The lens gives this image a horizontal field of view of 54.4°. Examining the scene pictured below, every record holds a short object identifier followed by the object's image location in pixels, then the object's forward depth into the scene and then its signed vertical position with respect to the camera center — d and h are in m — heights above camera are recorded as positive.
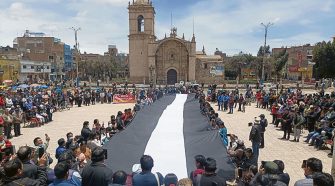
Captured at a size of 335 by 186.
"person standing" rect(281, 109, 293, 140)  15.15 -2.07
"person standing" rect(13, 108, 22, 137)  16.58 -2.17
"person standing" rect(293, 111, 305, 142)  14.56 -2.01
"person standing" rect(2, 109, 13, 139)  15.74 -2.10
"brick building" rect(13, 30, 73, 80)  84.62 +8.46
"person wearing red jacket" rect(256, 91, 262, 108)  28.41 -1.51
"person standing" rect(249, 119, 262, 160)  11.16 -1.97
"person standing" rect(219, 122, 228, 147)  10.59 -1.78
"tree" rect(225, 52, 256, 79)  92.62 +4.62
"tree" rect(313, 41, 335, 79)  49.75 +3.14
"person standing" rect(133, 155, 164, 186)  5.31 -1.58
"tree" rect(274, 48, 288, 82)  85.04 +4.38
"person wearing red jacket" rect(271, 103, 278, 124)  19.12 -1.82
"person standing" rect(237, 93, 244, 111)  26.01 -1.69
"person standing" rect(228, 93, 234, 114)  24.88 -1.96
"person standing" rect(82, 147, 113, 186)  5.35 -1.54
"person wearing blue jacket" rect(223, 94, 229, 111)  25.94 -1.69
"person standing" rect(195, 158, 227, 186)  5.04 -1.52
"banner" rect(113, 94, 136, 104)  33.50 -1.89
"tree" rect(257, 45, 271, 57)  108.97 +10.01
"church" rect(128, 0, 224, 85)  68.94 +5.59
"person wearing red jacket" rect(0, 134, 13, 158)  7.97 -1.85
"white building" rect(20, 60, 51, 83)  72.06 +2.17
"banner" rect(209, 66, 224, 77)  72.81 +2.19
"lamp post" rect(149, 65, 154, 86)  68.88 +2.08
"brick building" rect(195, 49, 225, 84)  72.53 +2.22
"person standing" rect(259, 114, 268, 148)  12.85 -1.68
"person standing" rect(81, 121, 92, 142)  9.34 -1.57
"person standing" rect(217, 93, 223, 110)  26.32 -1.64
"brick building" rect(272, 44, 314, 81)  77.58 +4.10
